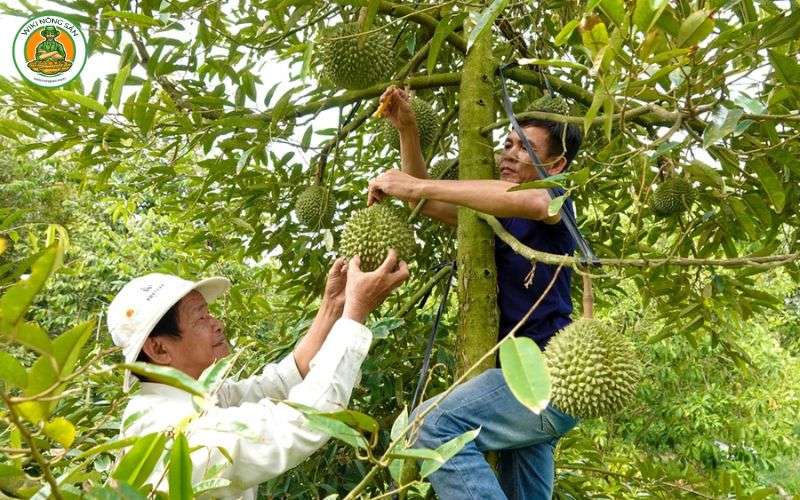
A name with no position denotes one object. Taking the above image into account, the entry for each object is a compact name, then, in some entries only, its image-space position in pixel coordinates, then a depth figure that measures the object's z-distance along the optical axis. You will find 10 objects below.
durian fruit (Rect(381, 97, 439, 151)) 1.92
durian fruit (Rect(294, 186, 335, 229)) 1.85
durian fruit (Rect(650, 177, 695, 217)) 1.97
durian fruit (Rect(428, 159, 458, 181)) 1.94
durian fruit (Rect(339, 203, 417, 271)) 1.49
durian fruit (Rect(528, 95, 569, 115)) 1.73
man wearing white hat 1.18
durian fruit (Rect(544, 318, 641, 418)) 1.22
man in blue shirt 1.39
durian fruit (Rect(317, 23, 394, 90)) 1.62
